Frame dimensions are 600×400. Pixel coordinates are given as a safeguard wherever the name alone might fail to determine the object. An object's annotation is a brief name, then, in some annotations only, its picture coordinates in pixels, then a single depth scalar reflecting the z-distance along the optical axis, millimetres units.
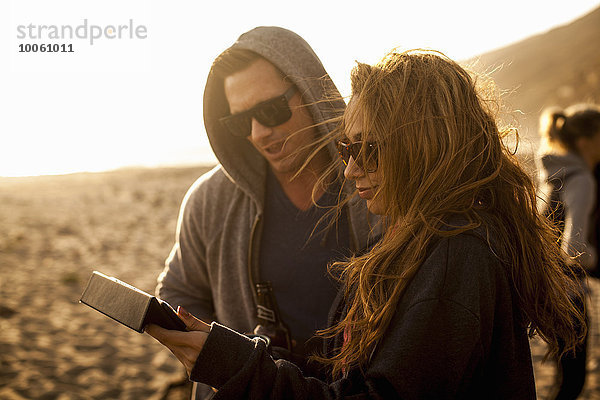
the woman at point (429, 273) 1123
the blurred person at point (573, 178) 2943
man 2082
